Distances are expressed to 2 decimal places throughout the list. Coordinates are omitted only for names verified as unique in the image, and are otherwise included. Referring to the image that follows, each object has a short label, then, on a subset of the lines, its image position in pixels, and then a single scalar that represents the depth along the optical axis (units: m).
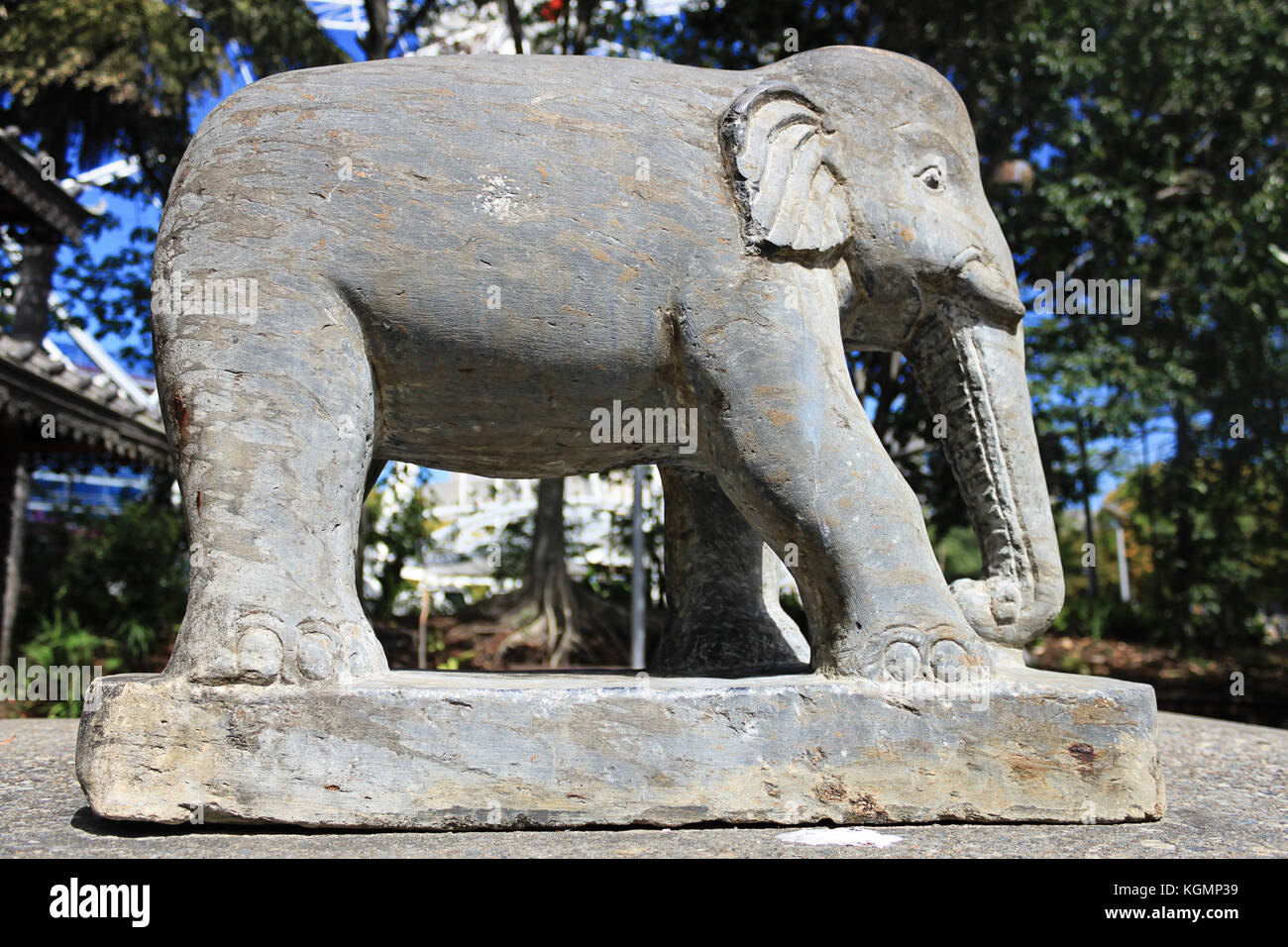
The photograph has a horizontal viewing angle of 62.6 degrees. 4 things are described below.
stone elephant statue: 2.72
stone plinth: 2.56
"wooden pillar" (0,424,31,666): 8.69
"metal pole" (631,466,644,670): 9.03
